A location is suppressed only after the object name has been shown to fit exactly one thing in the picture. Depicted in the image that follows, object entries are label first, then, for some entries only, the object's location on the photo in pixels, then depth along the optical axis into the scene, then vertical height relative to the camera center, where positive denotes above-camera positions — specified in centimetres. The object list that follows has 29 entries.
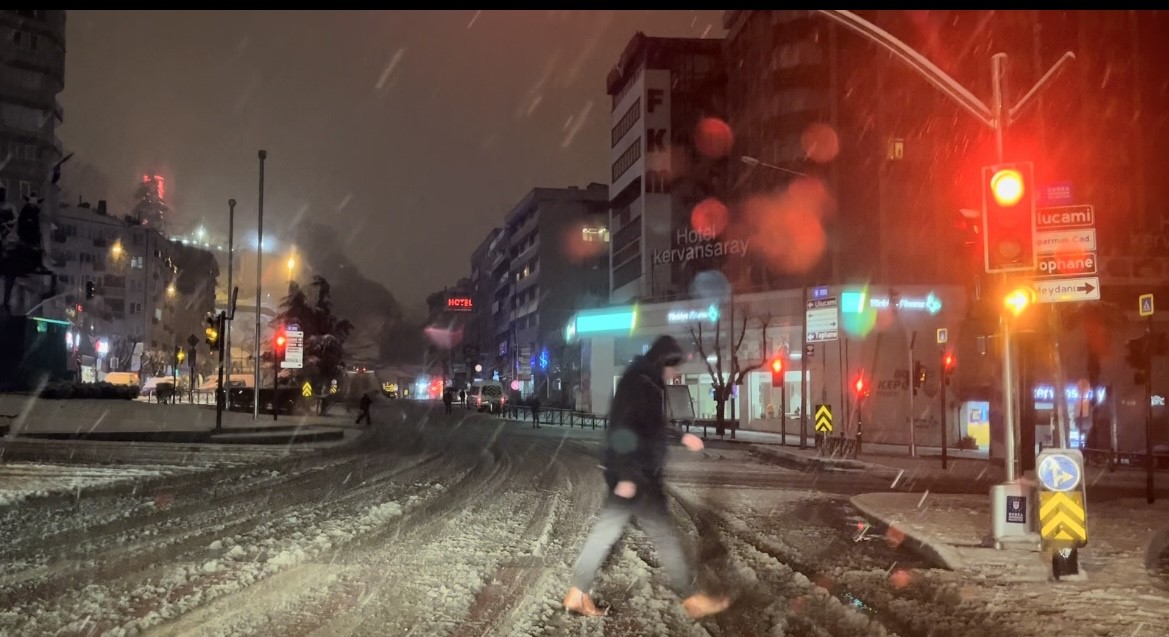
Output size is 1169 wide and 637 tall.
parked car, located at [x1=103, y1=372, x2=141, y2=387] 6334 +48
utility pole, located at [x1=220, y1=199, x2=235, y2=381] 3788 +661
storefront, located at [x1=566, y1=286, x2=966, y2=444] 3791 +147
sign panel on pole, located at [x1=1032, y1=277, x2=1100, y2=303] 1028 +107
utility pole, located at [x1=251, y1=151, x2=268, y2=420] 3716 +646
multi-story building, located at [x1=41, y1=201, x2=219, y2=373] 9675 +1242
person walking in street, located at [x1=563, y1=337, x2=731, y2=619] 646 -60
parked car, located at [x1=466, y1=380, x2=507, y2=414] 6681 -94
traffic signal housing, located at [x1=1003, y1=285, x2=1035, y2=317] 1012 +93
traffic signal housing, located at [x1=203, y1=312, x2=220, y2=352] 2792 +157
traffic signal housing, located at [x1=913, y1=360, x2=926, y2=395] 2859 +31
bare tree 4012 +109
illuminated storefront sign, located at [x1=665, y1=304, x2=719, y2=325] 4544 +350
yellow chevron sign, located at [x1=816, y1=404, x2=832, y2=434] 2766 -105
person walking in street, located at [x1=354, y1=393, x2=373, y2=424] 4159 -103
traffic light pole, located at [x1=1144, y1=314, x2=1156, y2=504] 1485 -81
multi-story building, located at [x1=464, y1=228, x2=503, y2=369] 12925 +1266
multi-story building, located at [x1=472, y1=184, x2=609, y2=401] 8981 +1172
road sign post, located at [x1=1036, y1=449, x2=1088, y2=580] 813 -110
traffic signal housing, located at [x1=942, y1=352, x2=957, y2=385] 2620 +60
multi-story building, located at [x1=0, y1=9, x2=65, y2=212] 6825 +2177
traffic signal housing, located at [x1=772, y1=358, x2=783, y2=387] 3228 +45
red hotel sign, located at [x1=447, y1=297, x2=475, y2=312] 10688 +938
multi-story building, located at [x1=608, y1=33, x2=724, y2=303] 6350 +1700
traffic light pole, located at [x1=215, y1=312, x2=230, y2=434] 2741 -2
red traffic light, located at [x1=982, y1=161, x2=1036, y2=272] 952 +170
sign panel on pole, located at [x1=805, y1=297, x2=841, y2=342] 2825 +199
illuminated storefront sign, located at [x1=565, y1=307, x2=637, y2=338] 5266 +377
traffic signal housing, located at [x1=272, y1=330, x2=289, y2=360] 3453 +159
